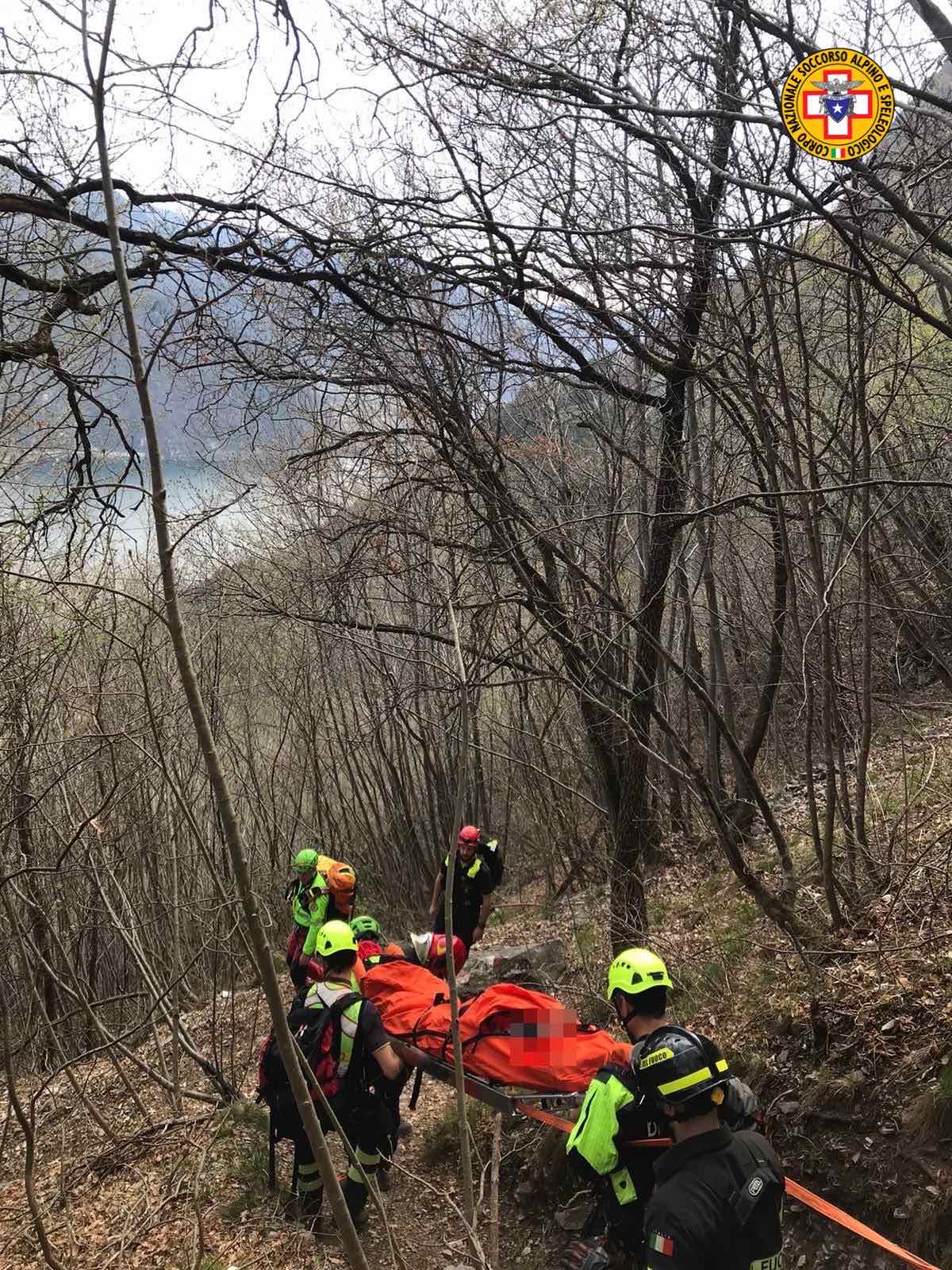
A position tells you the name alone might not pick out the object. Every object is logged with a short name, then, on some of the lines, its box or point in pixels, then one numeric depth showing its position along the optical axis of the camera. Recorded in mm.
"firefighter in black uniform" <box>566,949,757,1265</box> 2893
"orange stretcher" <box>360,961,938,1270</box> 3906
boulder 7027
